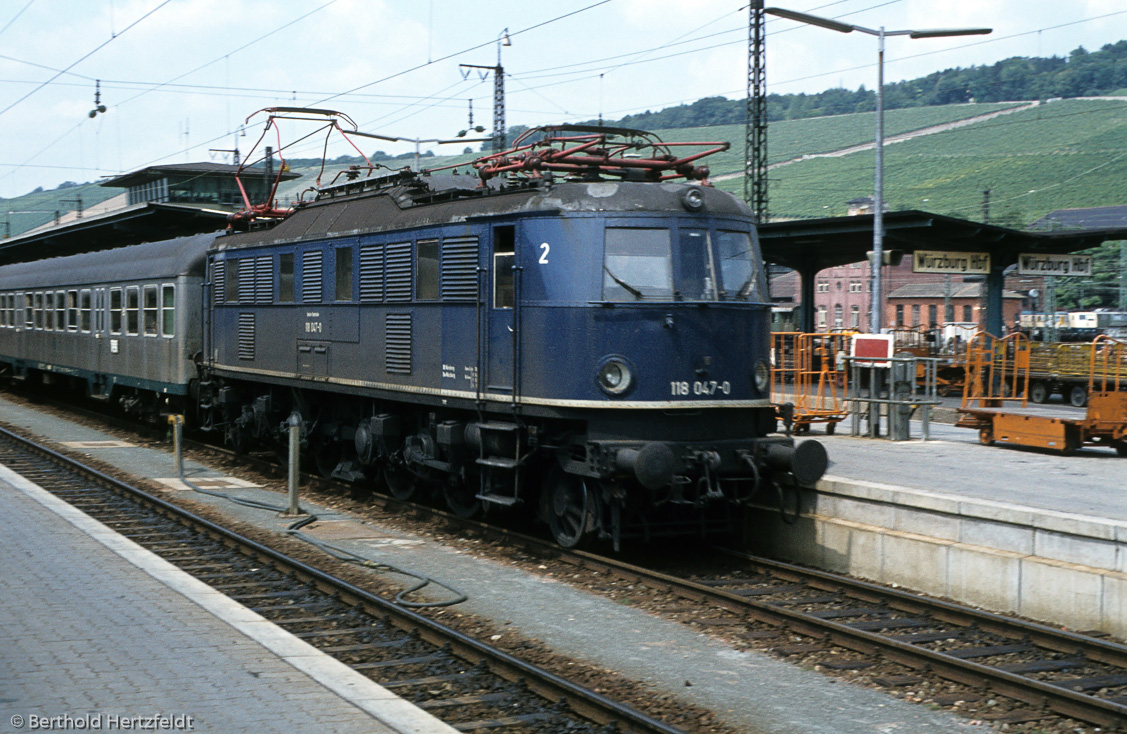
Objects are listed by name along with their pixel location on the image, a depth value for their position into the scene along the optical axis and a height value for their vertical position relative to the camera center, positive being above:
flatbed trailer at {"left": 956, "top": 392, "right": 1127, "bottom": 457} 14.52 -1.24
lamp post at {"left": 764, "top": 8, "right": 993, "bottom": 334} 21.55 +4.61
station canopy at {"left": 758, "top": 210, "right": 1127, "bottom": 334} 26.20 +2.27
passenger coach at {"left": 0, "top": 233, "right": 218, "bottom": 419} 20.50 +0.06
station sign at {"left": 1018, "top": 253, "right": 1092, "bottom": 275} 29.19 +1.73
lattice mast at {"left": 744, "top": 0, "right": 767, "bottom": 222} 30.03 +5.90
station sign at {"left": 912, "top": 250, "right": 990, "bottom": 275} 26.05 +1.61
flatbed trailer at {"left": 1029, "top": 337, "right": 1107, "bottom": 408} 29.14 -1.05
